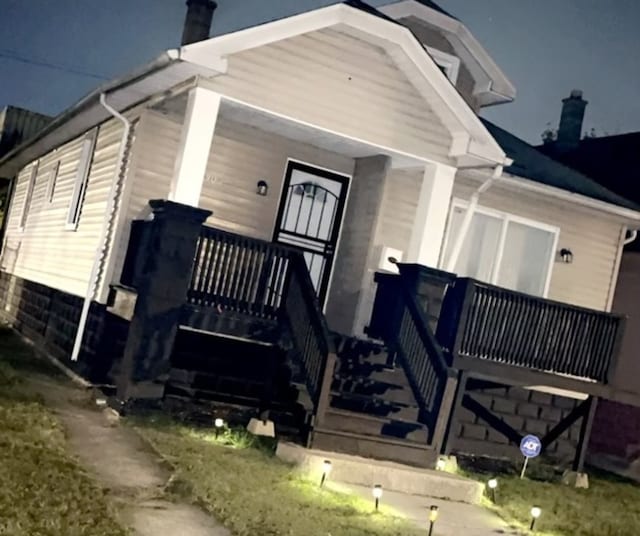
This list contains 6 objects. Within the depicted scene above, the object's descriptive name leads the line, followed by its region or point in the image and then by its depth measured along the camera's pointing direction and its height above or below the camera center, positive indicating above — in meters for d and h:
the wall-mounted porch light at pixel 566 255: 13.31 +1.48
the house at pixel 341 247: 9.09 +0.76
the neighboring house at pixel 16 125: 26.17 +3.54
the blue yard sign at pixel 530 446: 9.24 -1.24
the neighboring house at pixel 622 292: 14.66 +1.27
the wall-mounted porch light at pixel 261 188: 11.41 +1.34
